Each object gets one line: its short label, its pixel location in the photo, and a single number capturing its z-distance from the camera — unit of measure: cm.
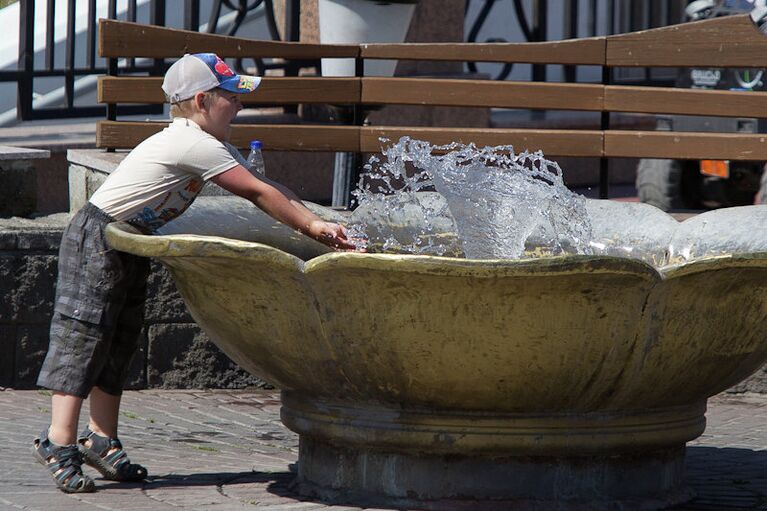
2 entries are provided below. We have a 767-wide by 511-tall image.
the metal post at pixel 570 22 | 2844
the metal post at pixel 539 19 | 2755
